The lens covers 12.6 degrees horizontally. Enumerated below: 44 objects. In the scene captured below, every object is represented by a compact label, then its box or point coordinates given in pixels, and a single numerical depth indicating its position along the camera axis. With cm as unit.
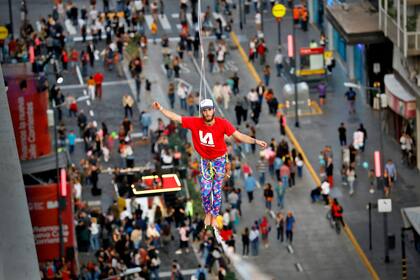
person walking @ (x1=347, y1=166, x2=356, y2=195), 10356
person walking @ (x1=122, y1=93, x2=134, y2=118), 11656
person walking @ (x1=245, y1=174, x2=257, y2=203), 10156
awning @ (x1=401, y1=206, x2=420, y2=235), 9400
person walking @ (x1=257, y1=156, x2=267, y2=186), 10462
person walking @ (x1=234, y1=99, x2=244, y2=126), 11262
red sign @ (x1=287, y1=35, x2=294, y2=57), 11900
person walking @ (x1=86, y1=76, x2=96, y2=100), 12062
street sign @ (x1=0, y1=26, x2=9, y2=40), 12256
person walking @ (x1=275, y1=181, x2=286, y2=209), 10124
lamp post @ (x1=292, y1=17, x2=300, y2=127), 11321
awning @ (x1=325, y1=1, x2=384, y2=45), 11444
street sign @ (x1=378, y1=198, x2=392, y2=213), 9406
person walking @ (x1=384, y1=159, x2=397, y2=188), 10325
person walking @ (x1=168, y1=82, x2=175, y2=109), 11675
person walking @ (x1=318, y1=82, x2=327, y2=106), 11669
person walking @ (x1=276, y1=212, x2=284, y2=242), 9700
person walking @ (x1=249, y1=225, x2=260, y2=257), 9606
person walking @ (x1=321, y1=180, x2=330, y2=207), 10069
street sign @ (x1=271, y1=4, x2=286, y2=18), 12175
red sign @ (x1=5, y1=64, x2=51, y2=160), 9344
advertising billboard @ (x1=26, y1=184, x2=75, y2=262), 9262
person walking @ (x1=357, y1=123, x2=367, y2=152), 10875
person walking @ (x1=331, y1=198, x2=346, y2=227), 9812
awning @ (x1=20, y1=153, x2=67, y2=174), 9525
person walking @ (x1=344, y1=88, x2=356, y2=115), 11431
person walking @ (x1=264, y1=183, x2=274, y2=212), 10031
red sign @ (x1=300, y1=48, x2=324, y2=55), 11950
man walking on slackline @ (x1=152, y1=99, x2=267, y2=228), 4909
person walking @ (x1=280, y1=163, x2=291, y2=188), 10319
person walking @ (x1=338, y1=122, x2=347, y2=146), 10850
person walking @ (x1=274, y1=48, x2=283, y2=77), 12225
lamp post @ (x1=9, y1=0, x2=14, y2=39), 12764
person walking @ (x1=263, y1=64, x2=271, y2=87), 11969
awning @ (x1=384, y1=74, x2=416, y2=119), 10744
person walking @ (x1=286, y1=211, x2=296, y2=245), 9669
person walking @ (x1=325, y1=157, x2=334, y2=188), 10356
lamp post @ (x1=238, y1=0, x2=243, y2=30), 13300
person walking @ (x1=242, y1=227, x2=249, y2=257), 9581
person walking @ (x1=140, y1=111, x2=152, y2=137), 11262
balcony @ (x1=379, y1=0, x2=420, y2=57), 10481
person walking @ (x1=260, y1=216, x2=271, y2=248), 9700
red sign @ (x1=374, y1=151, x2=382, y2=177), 9811
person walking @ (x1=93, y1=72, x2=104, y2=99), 12012
